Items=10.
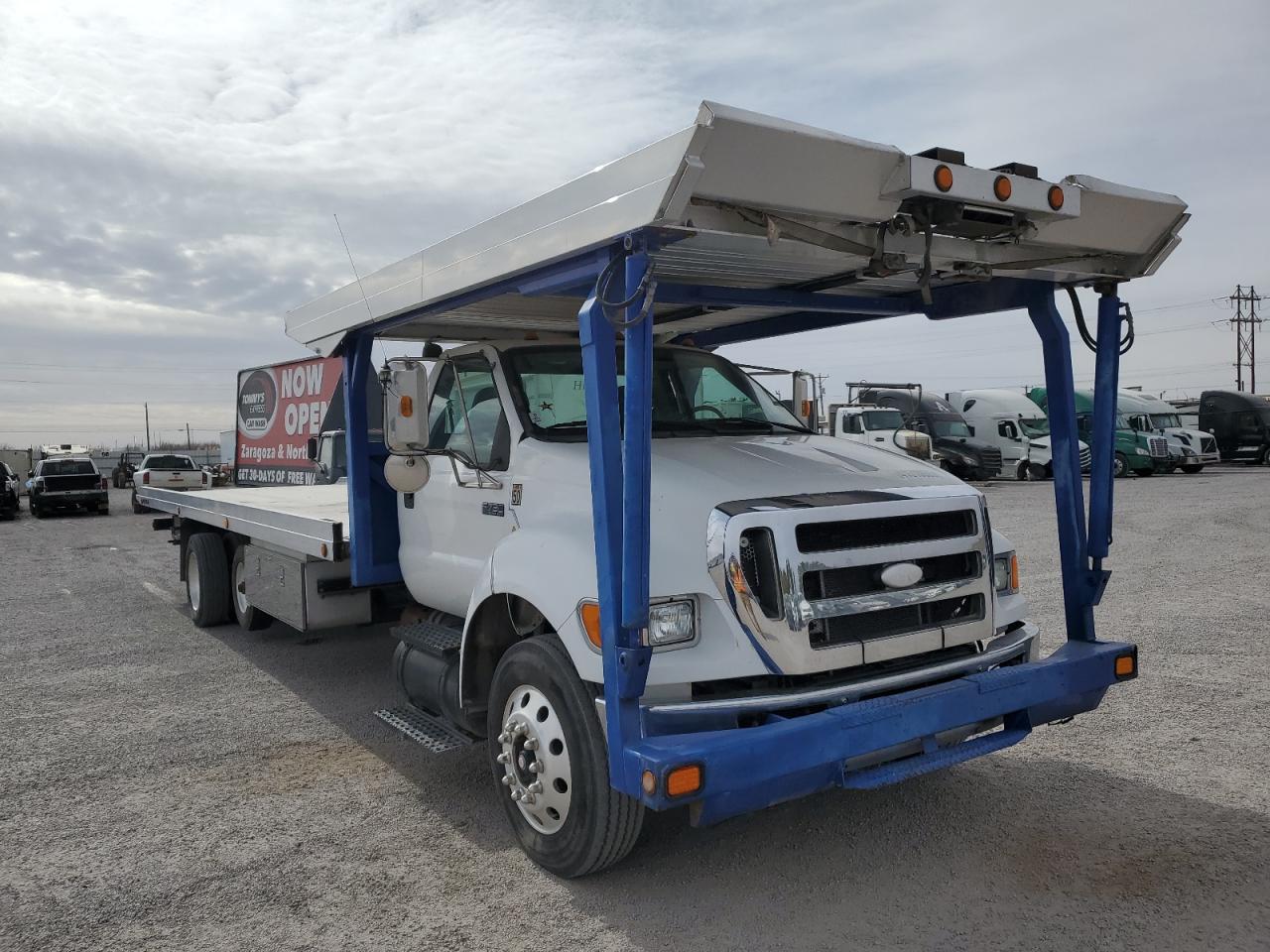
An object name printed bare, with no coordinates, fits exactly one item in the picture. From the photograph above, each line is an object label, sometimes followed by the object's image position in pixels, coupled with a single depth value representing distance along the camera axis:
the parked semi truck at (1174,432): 28.61
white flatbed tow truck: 3.34
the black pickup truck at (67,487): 25.30
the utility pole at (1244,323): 66.50
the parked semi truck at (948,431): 26.36
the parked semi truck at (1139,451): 27.92
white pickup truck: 26.05
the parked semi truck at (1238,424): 32.69
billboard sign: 23.75
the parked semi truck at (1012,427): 28.33
